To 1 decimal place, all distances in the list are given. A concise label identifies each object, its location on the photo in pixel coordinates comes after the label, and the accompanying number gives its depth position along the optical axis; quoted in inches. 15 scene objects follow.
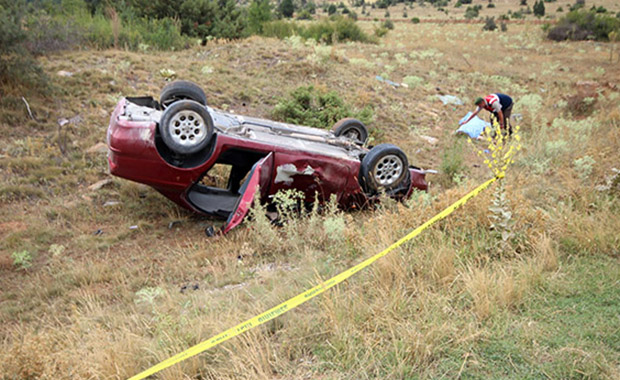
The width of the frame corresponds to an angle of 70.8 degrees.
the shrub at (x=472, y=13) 1910.7
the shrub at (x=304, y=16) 1696.6
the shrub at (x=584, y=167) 242.9
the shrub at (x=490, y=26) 1418.3
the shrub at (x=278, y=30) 816.9
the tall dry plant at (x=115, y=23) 519.3
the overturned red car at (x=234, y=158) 204.7
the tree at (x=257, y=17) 854.5
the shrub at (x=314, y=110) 397.7
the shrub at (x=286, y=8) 1797.9
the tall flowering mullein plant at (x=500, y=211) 151.0
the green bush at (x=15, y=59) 342.3
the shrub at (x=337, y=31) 908.2
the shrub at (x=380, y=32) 1188.5
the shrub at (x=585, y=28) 1121.4
